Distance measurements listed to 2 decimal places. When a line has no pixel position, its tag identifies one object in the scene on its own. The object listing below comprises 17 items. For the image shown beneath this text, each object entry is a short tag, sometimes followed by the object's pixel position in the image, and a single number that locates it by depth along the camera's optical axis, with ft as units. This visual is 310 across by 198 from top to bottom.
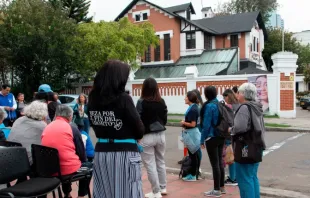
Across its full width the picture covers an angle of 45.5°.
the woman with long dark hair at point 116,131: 12.12
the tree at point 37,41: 77.71
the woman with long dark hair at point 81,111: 35.91
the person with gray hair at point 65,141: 16.46
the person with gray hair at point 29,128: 17.63
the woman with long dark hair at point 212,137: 19.79
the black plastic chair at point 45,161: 16.08
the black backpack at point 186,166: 23.67
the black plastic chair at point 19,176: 14.60
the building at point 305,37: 261.26
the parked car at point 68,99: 62.26
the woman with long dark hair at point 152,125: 18.86
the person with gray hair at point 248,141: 16.10
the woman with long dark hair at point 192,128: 22.88
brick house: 106.42
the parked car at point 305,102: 97.96
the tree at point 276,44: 156.35
